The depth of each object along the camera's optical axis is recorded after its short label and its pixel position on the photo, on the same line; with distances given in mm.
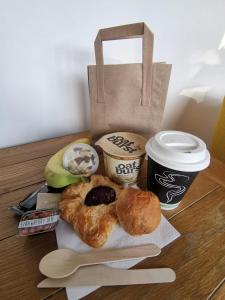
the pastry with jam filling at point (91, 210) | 333
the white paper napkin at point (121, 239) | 334
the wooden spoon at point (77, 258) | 296
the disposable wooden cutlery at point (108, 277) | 287
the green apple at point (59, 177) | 421
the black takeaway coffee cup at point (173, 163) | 349
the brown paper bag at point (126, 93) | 469
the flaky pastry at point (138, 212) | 332
